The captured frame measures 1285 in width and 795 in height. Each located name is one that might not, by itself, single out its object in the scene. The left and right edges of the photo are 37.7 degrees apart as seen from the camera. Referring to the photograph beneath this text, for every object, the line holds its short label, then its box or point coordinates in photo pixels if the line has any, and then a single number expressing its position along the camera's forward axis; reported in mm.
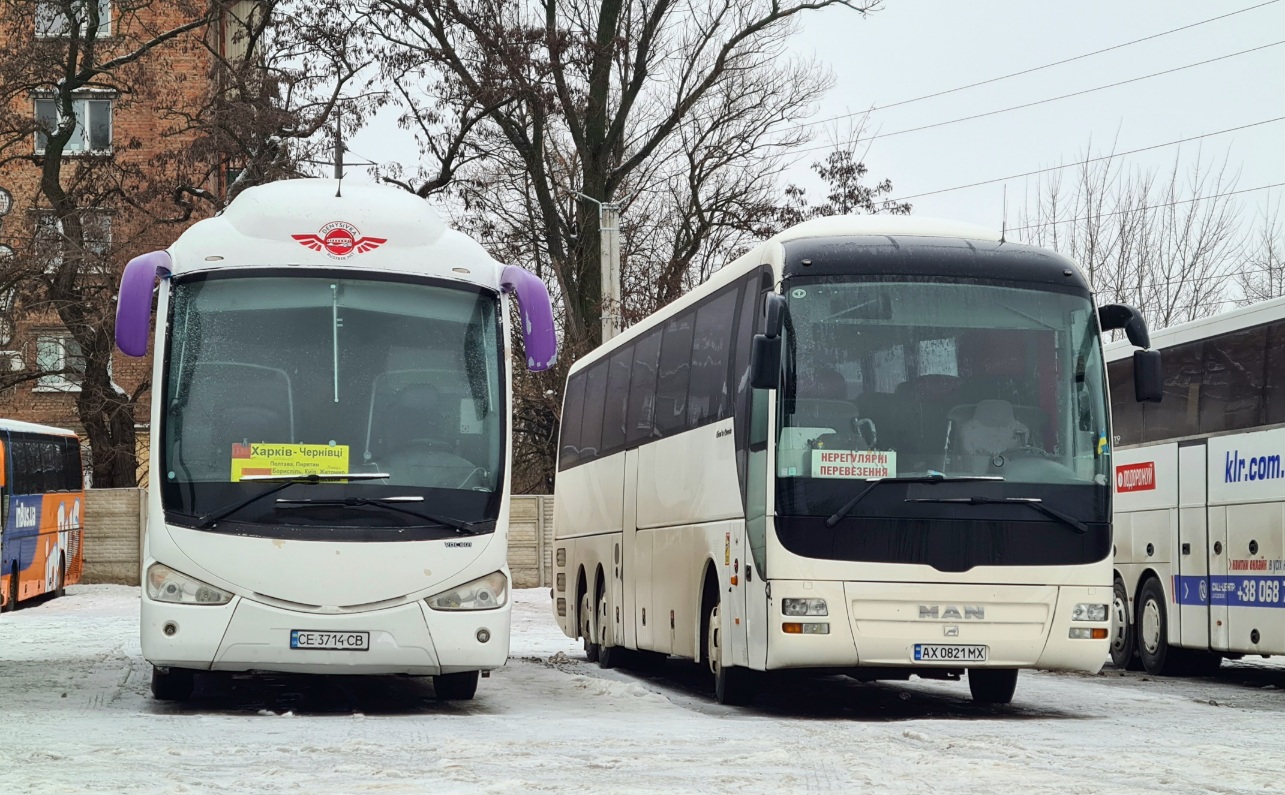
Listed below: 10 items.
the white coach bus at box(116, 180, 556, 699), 12625
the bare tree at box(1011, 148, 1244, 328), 42688
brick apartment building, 35781
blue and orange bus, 30266
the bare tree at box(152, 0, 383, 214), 35344
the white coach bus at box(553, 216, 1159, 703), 13391
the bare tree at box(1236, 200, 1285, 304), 42844
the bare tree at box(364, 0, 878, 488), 36281
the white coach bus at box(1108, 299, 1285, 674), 17062
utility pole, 31250
